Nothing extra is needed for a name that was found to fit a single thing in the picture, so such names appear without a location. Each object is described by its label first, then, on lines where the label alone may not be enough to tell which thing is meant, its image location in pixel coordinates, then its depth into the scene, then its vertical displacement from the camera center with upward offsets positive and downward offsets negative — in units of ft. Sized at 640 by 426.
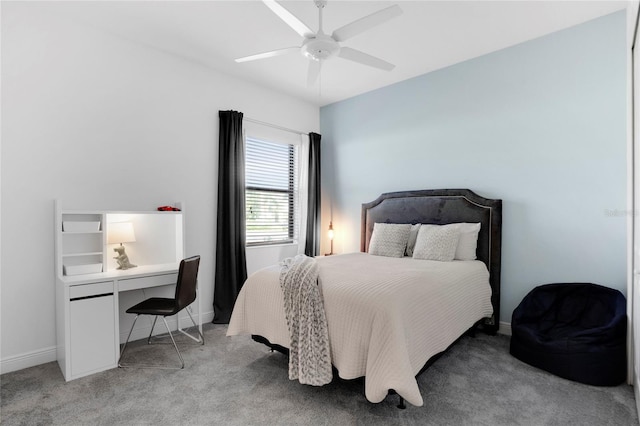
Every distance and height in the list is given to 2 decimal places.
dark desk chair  8.48 -2.43
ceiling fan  6.63 +3.86
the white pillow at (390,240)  11.60 -1.03
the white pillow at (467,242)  10.67 -1.00
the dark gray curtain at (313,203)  15.37 +0.39
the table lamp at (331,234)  15.72 -1.08
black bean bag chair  7.35 -3.02
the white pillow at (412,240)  11.84 -1.04
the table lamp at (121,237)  9.77 -0.78
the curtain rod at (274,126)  13.36 +3.68
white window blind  13.74 +0.86
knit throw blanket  6.62 -2.44
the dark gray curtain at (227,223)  12.12 -0.44
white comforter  5.87 -2.21
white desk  7.87 -2.73
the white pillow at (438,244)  10.49 -1.05
